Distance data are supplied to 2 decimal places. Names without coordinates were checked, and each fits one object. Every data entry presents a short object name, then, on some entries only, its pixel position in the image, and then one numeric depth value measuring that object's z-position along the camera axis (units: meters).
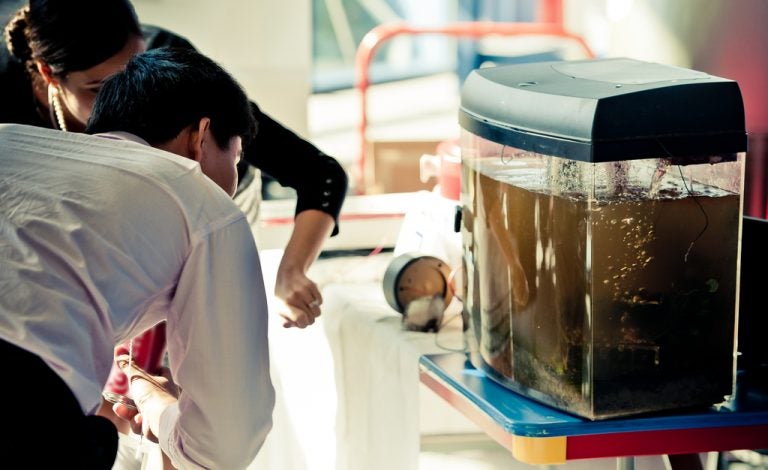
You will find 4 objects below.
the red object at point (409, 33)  6.88
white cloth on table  3.11
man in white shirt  2.29
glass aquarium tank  2.48
